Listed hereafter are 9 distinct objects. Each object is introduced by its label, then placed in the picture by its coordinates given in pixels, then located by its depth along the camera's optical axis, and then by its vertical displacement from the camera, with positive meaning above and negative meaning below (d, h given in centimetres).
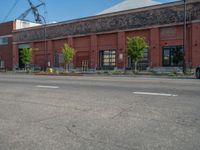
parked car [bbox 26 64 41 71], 3543 +31
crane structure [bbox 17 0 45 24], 5667 +1718
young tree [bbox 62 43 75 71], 2827 +230
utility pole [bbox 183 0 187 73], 2114 +352
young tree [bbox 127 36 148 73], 2266 +252
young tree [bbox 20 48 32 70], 3265 +237
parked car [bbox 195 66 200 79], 1479 -45
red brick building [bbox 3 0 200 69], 2343 +464
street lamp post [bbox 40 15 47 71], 3462 +303
